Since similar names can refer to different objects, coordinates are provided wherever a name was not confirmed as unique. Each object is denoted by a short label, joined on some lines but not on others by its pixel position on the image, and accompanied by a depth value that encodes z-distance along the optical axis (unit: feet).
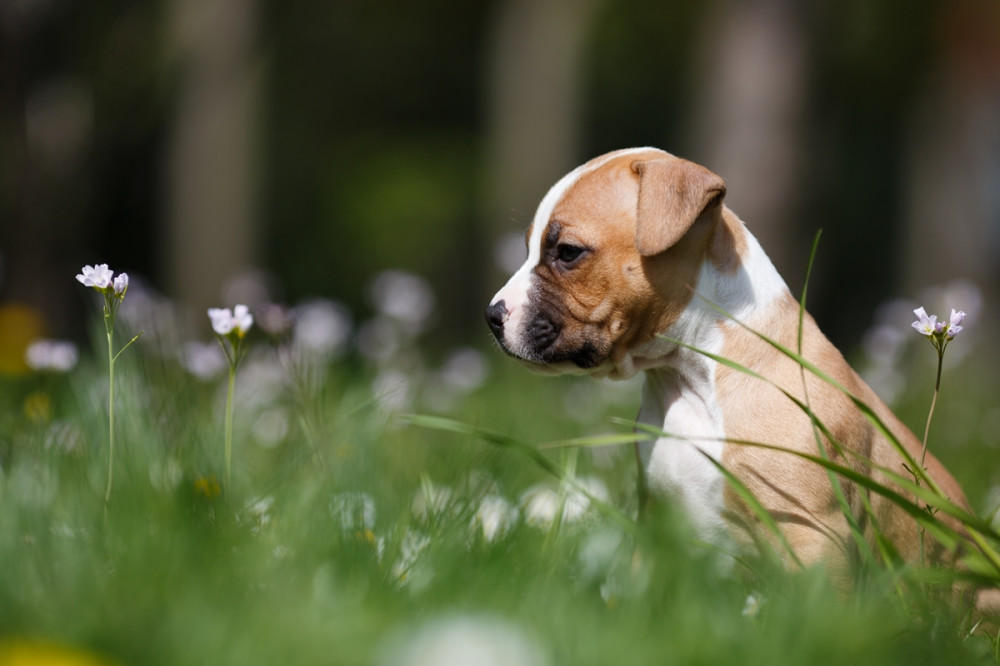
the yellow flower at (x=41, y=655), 4.66
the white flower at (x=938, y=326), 8.11
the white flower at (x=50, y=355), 10.39
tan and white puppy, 9.00
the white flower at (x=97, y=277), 7.82
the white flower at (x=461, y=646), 4.53
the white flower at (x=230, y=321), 8.17
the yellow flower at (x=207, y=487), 7.77
